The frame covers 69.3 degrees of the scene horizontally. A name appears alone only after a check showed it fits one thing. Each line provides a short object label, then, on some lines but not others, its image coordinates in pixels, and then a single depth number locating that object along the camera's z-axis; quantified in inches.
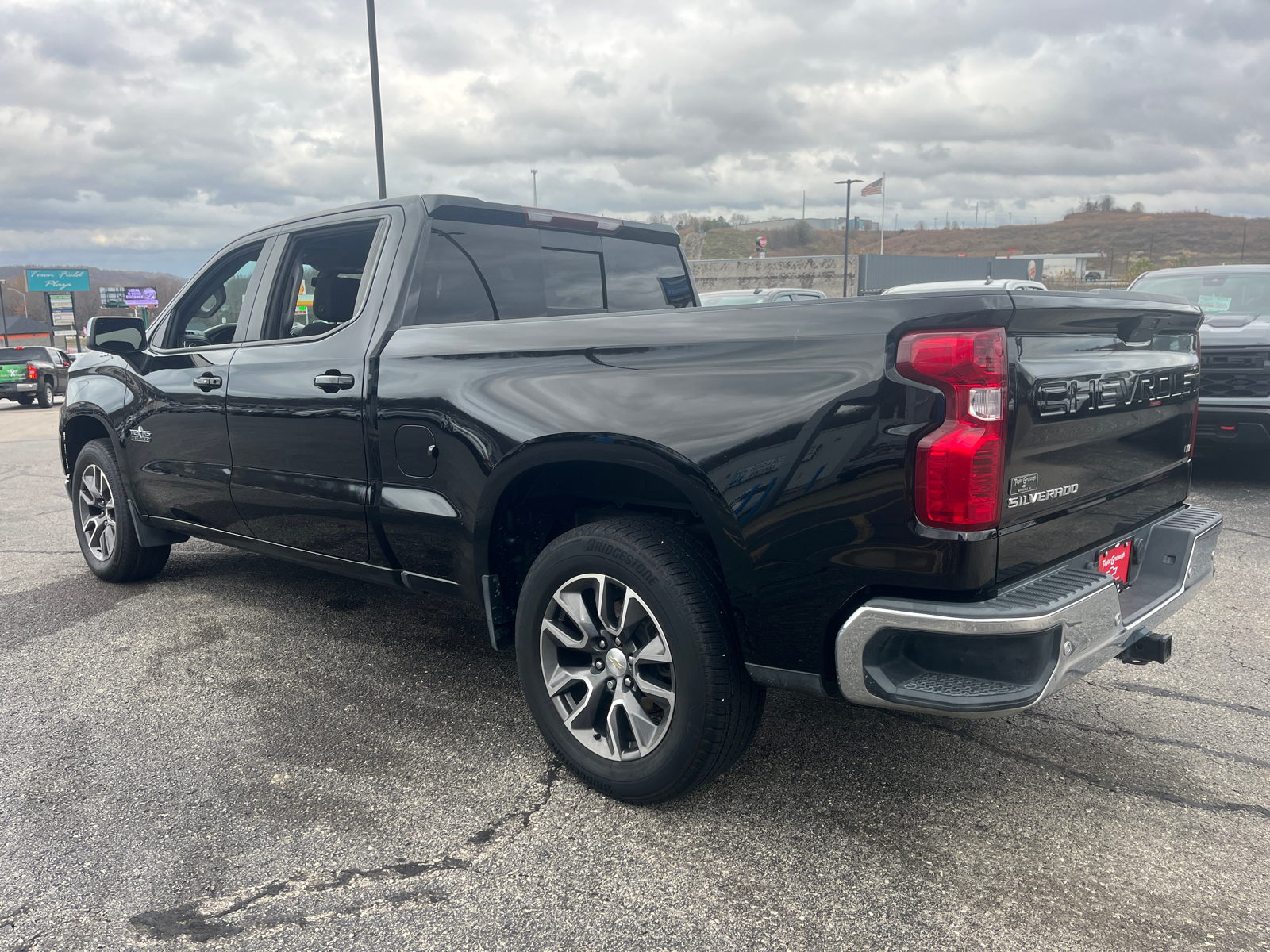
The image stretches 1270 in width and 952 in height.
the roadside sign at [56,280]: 3134.8
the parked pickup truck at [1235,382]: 280.2
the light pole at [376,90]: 553.0
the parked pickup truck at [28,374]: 910.4
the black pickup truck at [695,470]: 85.9
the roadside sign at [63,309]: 2815.0
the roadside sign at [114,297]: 3289.4
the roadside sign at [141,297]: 3358.8
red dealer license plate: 108.1
